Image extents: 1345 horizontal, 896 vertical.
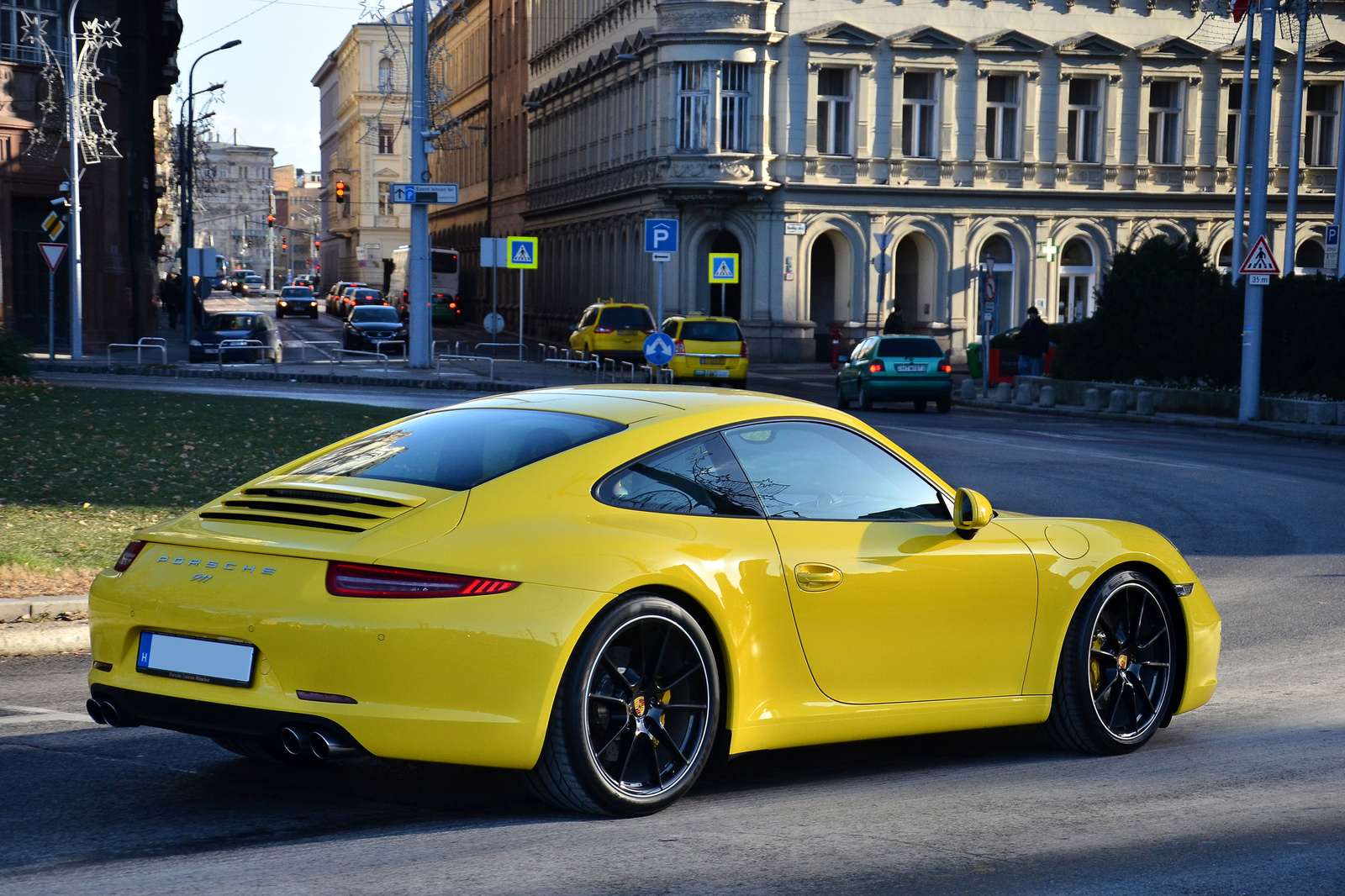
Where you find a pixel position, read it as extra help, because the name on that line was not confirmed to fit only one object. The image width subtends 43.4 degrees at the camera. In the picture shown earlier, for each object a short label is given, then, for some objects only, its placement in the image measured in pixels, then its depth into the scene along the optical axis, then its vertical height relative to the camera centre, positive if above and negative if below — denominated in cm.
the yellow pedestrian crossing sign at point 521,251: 3697 +100
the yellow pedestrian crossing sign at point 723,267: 4050 +78
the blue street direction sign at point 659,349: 2975 -88
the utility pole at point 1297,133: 3919 +410
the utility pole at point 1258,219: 2848 +152
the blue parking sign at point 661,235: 3061 +117
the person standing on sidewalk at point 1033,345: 3878 -95
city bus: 7512 +46
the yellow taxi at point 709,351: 3712 -114
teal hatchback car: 3247 -135
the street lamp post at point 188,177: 6012 +417
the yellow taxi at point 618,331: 4378 -85
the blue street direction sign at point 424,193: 3669 +223
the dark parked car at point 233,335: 4250 -106
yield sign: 3741 +82
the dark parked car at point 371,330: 5350 -112
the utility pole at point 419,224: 3788 +164
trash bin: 4208 -144
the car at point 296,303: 9431 -54
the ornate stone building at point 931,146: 5153 +495
